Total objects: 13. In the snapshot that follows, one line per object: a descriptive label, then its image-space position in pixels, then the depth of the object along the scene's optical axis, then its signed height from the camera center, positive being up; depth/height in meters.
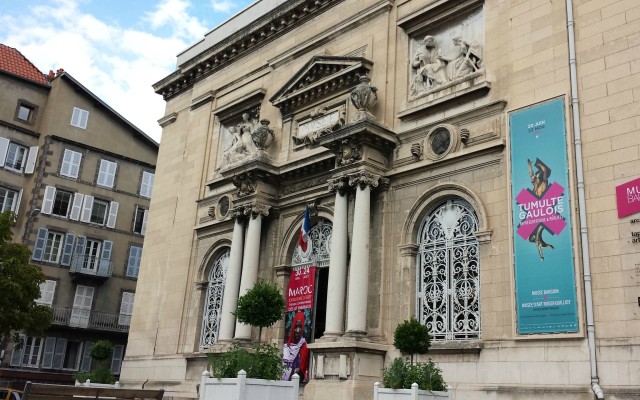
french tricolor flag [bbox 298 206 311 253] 18.14 +4.34
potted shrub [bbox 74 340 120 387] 21.56 -0.10
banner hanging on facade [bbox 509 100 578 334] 12.52 +3.67
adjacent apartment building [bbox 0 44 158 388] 32.84 +8.79
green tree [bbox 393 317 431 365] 13.18 +1.20
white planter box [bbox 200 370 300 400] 10.81 -0.04
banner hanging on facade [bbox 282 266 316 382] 17.39 +1.87
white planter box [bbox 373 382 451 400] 11.41 +0.08
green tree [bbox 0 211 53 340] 21.05 +2.59
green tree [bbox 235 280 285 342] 15.39 +1.87
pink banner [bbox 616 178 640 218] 11.88 +3.91
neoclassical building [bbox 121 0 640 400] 12.45 +4.84
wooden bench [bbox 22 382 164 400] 9.88 -0.29
